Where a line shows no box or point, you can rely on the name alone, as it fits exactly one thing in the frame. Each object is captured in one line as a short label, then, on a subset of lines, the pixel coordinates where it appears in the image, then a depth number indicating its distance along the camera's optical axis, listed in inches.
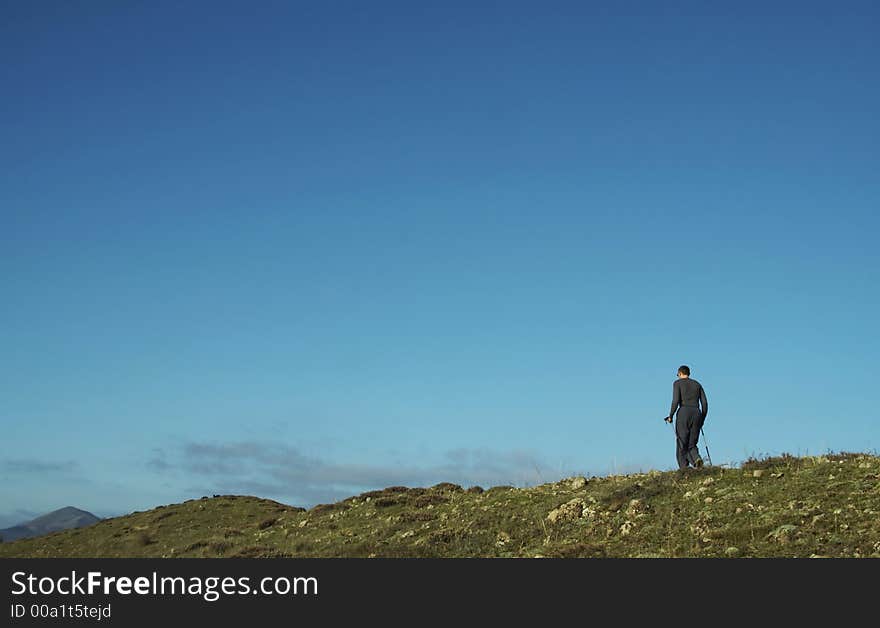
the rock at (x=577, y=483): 1055.5
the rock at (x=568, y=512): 879.7
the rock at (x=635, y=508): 832.9
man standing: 1013.2
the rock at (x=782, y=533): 680.4
